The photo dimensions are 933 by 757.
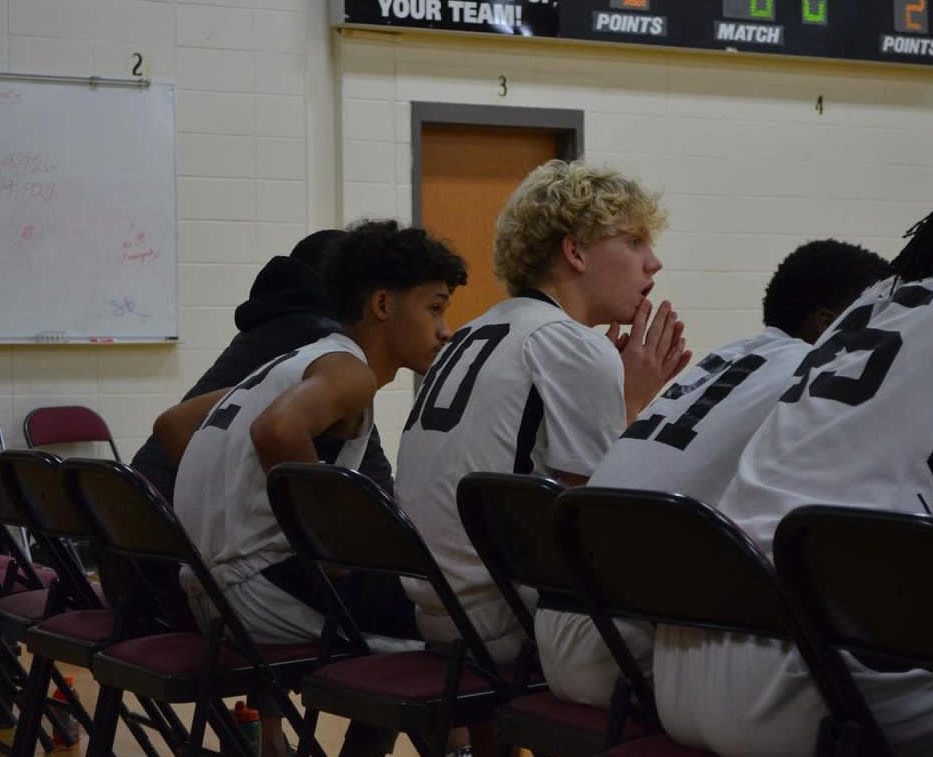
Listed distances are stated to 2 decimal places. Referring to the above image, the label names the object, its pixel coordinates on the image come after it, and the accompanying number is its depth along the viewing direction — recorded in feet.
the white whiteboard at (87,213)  39.63
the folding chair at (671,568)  9.63
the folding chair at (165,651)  15.55
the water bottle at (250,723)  22.17
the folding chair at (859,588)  8.66
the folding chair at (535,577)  11.61
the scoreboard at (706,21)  42.45
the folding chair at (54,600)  17.81
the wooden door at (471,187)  44.11
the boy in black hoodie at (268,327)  22.00
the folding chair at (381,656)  13.41
